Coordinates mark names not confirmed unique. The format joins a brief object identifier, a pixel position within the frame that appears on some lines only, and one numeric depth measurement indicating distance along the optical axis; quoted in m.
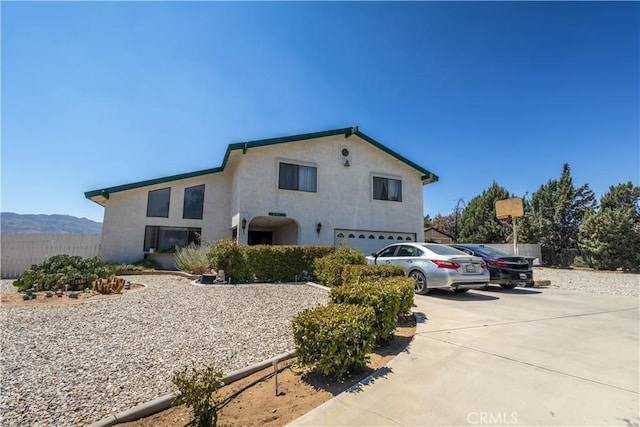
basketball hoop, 19.88
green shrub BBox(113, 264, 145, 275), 13.09
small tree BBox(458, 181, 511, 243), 28.30
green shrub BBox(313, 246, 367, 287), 9.06
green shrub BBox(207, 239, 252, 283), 10.22
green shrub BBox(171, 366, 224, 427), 2.51
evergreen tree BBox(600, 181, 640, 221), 23.19
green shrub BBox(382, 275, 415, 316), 5.32
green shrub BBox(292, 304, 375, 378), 3.39
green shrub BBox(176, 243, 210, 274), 12.32
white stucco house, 15.06
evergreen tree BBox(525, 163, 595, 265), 24.28
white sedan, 8.15
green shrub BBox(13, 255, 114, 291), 8.90
